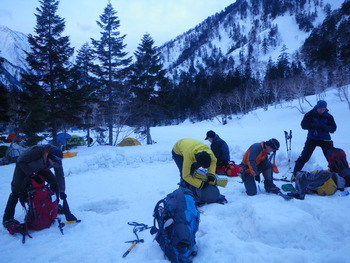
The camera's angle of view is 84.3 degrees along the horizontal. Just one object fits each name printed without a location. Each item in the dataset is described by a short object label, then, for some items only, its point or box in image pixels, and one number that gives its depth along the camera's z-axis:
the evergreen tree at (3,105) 12.39
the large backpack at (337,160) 4.60
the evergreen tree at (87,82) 16.34
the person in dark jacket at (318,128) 4.80
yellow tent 17.64
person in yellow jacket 3.94
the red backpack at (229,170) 6.42
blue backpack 2.42
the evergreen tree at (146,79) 17.39
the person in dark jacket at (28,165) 3.42
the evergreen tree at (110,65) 16.90
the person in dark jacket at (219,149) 6.78
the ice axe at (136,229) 2.77
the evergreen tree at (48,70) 13.96
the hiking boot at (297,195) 3.86
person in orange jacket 4.45
